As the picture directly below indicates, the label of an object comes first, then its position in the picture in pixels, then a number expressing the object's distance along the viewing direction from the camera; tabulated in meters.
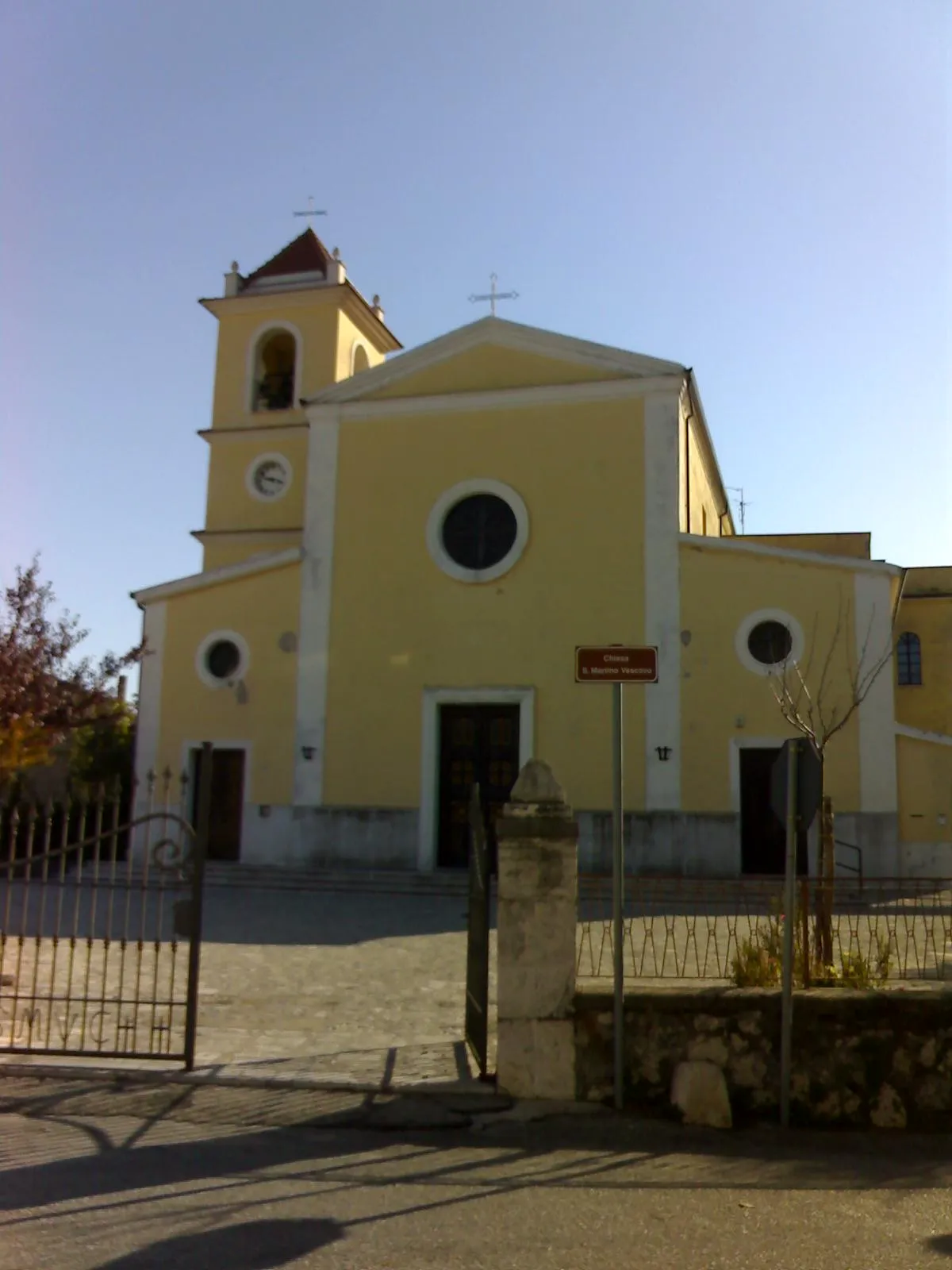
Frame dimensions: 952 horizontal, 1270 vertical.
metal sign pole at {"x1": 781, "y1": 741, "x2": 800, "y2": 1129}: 6.18
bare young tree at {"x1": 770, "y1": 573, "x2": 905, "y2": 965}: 18.22
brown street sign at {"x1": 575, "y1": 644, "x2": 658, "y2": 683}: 6.51
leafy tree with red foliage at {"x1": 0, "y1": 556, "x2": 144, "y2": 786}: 9.97
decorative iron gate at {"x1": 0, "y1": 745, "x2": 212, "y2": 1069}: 6.96
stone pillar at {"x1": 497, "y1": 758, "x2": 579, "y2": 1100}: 6.40
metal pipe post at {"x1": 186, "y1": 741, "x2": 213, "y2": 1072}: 6.89
